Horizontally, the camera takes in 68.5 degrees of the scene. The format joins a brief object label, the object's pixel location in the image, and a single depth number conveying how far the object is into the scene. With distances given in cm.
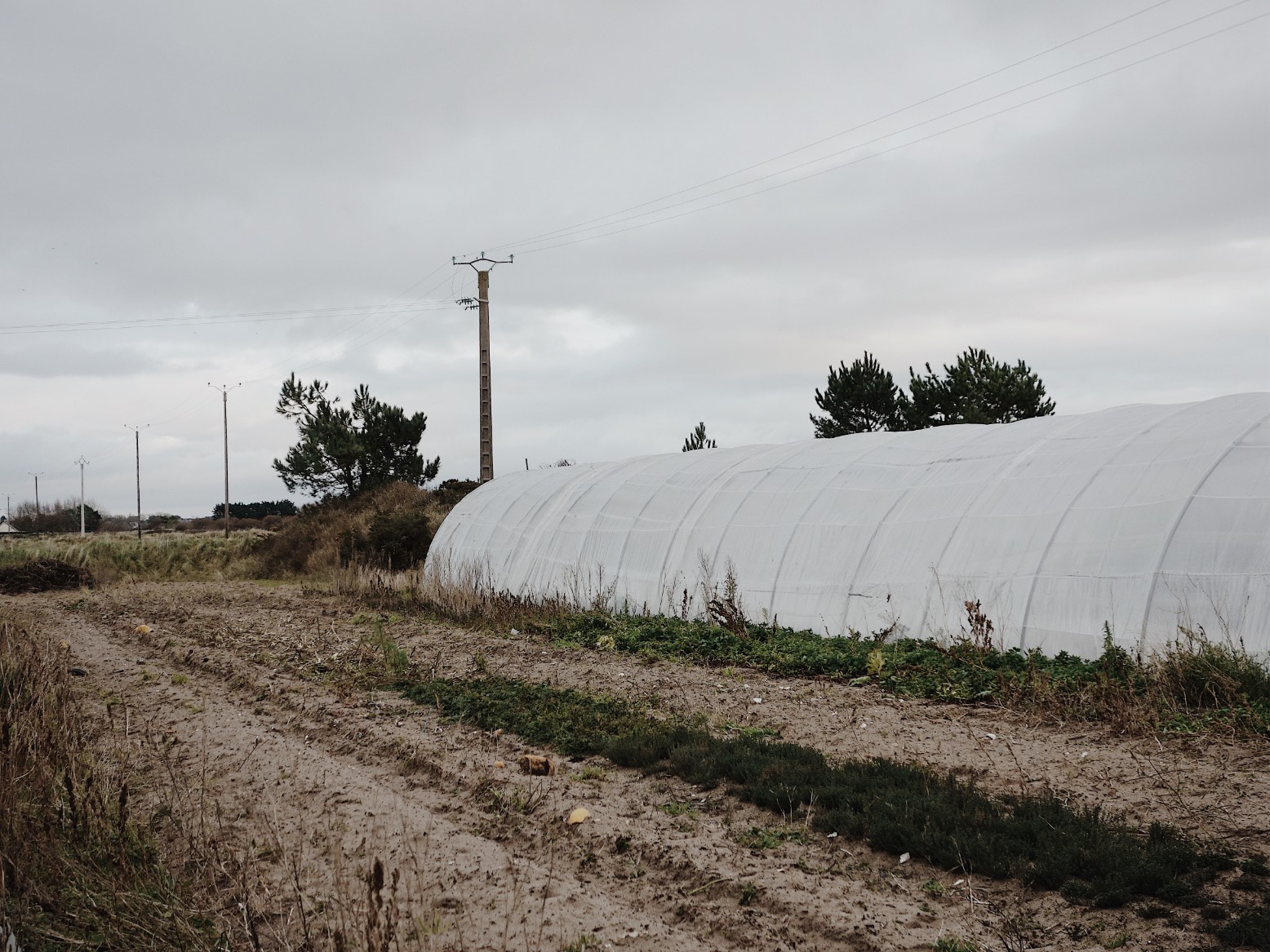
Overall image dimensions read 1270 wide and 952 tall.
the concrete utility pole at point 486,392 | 2772
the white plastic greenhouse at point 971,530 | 908
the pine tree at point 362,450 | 3566
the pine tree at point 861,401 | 3322
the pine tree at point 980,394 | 2980
